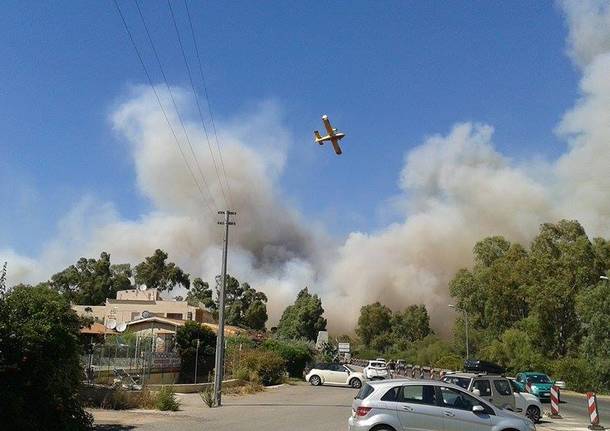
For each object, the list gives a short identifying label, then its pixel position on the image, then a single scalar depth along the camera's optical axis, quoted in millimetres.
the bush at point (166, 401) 20656
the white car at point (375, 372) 42750
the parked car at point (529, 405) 20234
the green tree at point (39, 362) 12555
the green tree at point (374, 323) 122562
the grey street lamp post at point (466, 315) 63106
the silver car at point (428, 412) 12188
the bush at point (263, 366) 35697
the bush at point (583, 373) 47531
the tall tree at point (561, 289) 59844
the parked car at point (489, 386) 17281
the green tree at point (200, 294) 97500
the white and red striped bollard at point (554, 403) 23125
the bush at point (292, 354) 44312
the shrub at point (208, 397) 23312
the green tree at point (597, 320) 46875
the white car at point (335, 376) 39594
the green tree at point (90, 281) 93562
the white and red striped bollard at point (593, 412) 18562
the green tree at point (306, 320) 90438
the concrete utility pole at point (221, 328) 23766
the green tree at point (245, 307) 95000
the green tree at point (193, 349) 40188
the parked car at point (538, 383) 33000
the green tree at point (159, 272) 100938
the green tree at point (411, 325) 112562
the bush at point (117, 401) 20375
